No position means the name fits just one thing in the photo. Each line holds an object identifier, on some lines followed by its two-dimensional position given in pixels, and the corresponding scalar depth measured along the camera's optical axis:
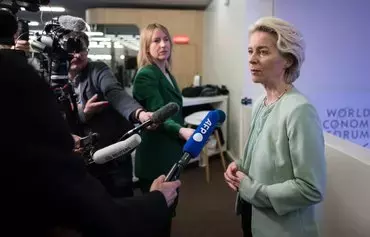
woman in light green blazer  1.06
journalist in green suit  1.61
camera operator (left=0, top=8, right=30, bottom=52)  1.10
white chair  3.76
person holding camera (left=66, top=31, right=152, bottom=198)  1.40
